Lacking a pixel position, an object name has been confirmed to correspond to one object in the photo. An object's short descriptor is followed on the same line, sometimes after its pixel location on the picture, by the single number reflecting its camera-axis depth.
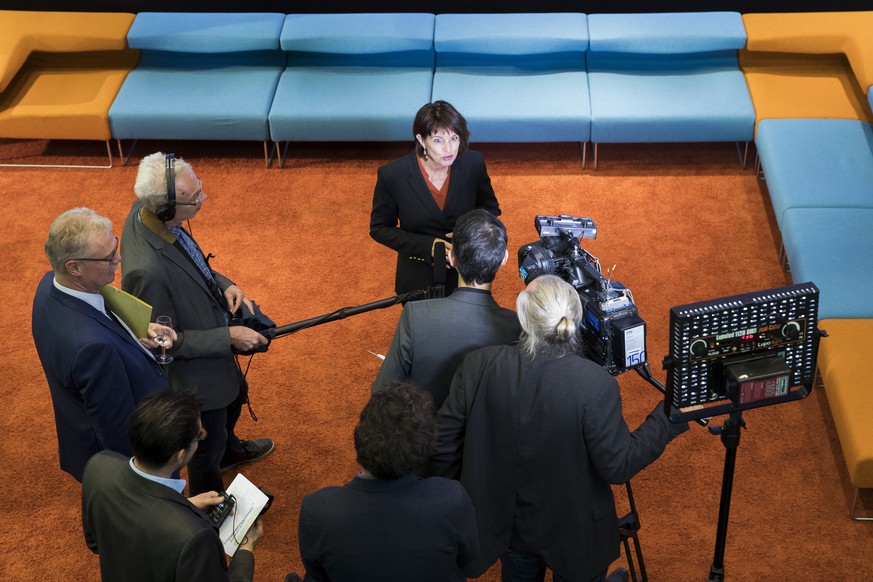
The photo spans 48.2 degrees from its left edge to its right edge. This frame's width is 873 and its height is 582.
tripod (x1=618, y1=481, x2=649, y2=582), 3.37
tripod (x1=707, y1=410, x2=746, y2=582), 2.90
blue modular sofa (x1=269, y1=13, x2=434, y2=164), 6.29
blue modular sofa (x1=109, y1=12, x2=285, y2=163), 6.34
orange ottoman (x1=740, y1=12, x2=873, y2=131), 6.17
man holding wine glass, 3.02
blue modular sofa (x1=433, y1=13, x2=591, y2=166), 6.23
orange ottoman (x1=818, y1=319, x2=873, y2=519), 3.90
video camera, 2.96
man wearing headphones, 3.35
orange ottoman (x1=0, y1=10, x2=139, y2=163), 6.39
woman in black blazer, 3.95
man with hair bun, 2.73
